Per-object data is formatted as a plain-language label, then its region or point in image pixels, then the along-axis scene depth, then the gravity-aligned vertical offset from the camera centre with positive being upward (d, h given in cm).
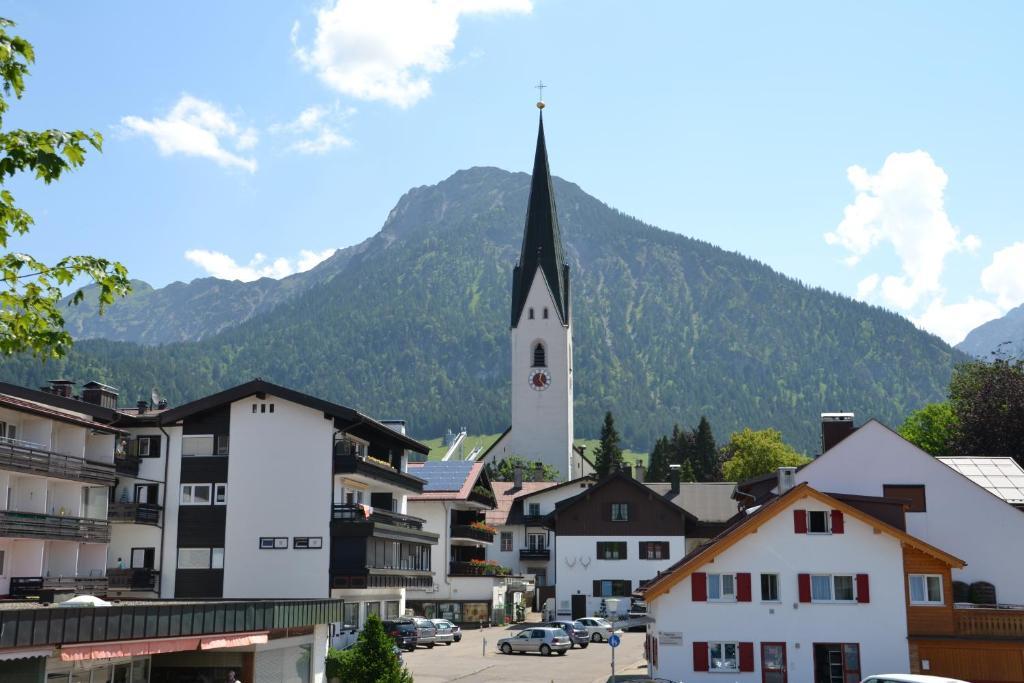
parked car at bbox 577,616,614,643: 6325 -380
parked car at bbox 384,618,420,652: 5350 -337
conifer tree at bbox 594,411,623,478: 14800 +1503
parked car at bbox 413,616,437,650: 5585 -353
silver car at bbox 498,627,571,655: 5469 -395
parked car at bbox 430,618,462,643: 5850 -355
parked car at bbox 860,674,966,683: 2890 -303
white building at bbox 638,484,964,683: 4197 -144
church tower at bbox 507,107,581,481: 15500 +3023
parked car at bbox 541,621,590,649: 5912 -378
